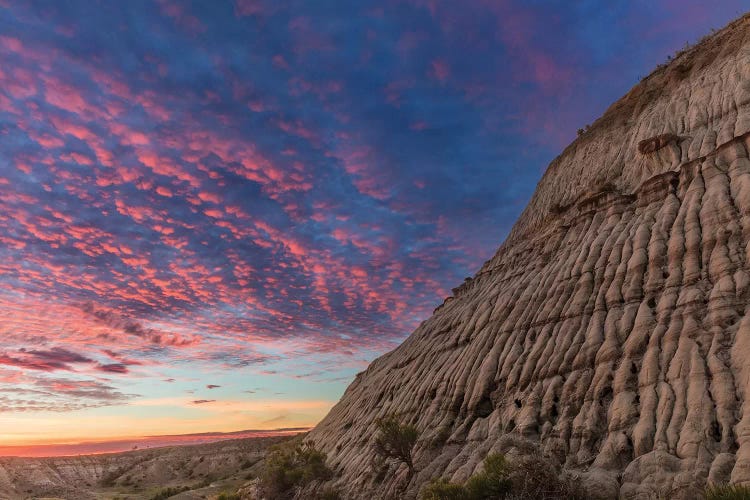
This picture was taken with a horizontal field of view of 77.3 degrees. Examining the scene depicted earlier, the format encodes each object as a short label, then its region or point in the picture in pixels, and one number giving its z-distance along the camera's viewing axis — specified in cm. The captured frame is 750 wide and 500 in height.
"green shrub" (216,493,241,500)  4521
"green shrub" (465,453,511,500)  1764
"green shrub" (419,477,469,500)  1825
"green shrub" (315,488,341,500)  3167
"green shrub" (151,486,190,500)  6896
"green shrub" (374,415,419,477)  2800
